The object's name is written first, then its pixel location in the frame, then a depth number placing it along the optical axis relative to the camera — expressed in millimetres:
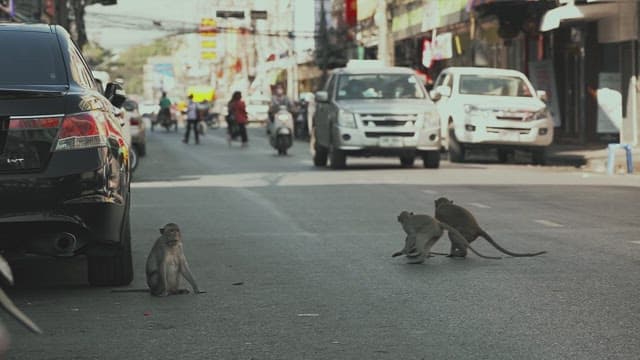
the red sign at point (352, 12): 68062
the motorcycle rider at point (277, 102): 45691
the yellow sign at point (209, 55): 157150
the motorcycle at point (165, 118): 61969
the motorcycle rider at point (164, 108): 59656
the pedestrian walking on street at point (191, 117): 43531
